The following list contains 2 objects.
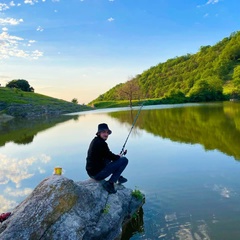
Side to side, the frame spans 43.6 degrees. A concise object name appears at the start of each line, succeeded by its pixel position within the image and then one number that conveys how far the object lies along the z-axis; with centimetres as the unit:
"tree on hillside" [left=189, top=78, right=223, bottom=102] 14225
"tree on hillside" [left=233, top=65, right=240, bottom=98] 13050
